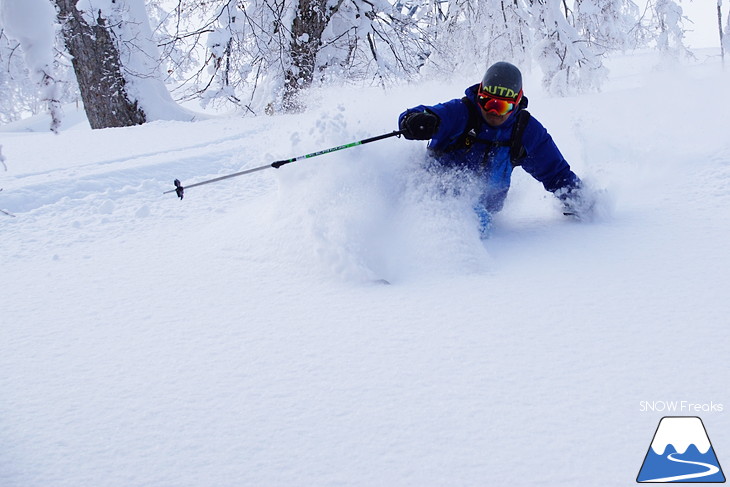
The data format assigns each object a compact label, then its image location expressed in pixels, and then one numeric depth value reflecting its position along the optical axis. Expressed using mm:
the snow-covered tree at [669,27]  13164
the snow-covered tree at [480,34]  10047
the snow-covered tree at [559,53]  8812
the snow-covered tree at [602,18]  10938
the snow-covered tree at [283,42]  8273
